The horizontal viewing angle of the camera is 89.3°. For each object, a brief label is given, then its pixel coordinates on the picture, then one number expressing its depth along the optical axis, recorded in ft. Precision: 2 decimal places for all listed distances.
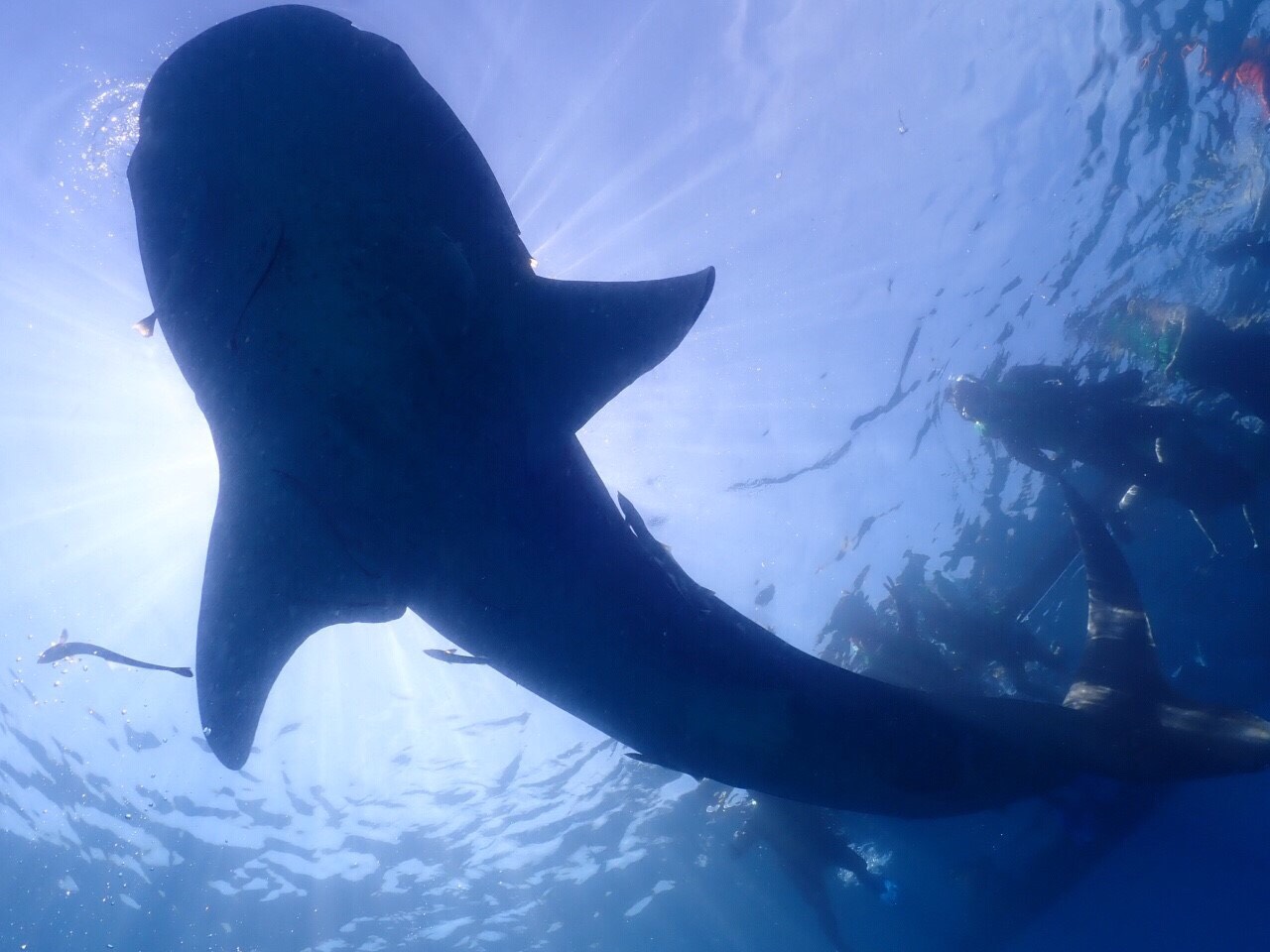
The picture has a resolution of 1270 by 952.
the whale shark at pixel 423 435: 8.69
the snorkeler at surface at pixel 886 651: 50.78
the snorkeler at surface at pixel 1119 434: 44.06
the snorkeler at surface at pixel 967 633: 51.75
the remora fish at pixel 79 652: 12.75
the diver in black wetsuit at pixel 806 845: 56.65
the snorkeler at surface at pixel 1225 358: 40.50
